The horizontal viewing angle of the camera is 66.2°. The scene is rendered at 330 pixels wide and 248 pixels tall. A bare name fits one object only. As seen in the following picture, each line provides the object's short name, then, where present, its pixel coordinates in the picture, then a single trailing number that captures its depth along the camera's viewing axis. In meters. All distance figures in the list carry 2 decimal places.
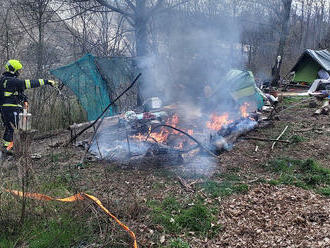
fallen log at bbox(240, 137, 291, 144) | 6.57
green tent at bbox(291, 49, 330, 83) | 14.82
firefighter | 6.83
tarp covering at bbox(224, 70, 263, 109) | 9.13
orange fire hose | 3.34
